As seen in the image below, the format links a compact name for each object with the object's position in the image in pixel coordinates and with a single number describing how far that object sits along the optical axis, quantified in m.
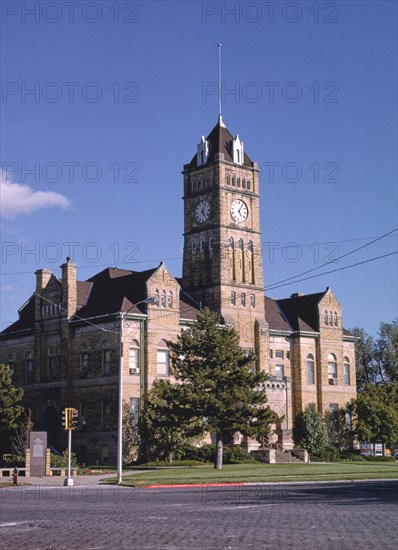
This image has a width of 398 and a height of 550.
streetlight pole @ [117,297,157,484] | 40.34
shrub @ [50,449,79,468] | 54.22
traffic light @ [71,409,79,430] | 41.19
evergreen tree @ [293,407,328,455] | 73.76
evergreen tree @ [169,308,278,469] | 54.41
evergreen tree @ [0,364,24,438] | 61.84
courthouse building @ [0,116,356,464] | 65.75
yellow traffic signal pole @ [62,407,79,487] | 40.66
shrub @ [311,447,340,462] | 71.38
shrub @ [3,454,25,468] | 55.34
